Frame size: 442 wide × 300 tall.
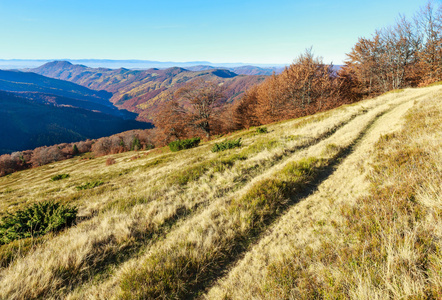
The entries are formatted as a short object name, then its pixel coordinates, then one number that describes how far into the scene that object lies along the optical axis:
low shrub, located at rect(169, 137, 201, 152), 27.14
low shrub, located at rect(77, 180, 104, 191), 13.41
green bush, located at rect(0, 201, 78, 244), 5.14
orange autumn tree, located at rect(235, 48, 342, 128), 37.00
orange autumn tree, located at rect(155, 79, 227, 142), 37.28
